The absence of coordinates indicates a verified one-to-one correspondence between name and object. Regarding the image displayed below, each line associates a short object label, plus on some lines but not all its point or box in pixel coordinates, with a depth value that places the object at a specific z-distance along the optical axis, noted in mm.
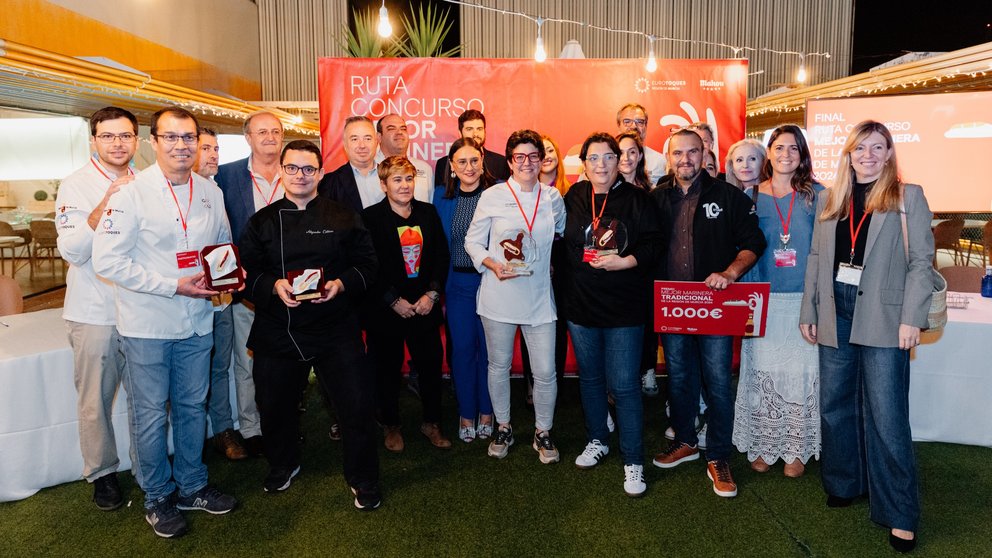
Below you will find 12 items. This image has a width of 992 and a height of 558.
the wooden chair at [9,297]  4012
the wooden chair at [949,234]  8305
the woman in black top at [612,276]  2914
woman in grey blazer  2473
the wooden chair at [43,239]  7625
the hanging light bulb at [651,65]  4695
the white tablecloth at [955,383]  3539
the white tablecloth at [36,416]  3047
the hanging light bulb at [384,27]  5770
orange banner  4656
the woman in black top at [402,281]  3383
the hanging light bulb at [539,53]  4711
